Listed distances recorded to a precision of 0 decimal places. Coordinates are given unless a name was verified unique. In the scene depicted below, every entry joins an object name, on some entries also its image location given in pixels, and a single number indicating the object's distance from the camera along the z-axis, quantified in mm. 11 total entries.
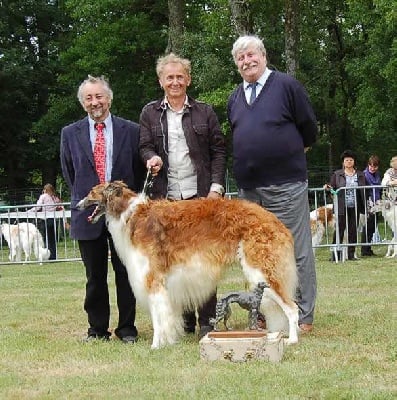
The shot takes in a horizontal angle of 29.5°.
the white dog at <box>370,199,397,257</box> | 13383
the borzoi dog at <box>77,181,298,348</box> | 5461
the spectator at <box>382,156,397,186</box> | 13876
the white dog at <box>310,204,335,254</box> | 13609
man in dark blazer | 5938
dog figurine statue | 5293
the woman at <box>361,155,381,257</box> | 13531
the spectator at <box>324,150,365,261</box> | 13125
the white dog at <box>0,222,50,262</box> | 14570
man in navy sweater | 5820
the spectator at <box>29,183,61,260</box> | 14687
